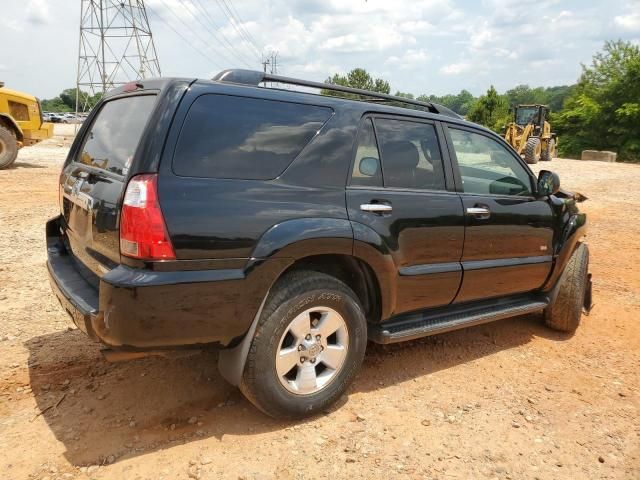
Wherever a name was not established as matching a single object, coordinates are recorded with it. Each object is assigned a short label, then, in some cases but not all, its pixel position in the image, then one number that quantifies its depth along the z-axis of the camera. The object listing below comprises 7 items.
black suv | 2.39
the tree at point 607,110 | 30.98
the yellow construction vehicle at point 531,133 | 21.02
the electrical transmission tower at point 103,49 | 32.30
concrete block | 27.78
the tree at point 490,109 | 43.50
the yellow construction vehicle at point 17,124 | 13.09
